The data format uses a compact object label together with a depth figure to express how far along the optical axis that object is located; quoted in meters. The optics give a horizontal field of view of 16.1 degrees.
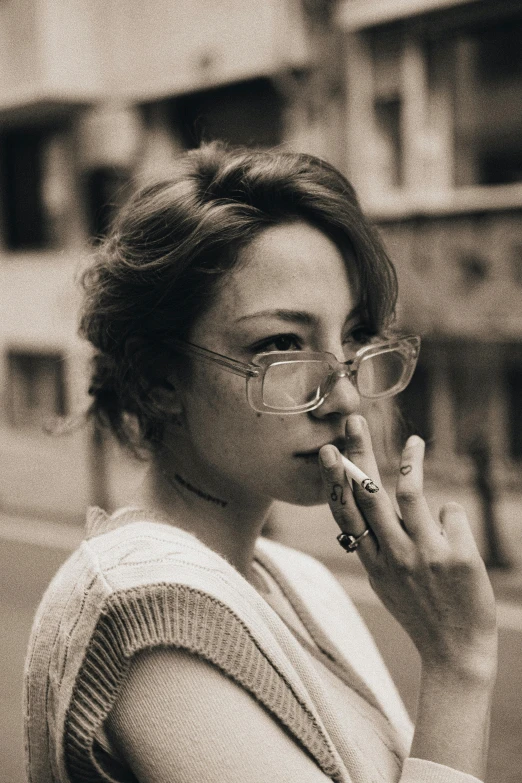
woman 0.97
